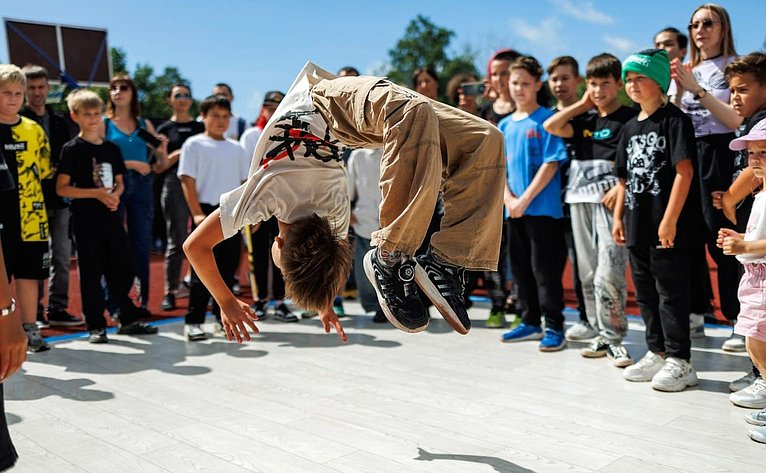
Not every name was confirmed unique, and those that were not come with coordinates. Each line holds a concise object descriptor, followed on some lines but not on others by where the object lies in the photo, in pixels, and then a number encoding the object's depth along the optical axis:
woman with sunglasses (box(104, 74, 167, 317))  6.12
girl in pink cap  3.07
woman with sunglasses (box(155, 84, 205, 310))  6.56
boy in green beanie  3.75
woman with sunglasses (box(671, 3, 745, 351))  4.02
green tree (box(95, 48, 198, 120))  46.88
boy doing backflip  2.50
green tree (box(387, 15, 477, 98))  72.38
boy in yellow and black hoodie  4.59
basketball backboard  13.57
